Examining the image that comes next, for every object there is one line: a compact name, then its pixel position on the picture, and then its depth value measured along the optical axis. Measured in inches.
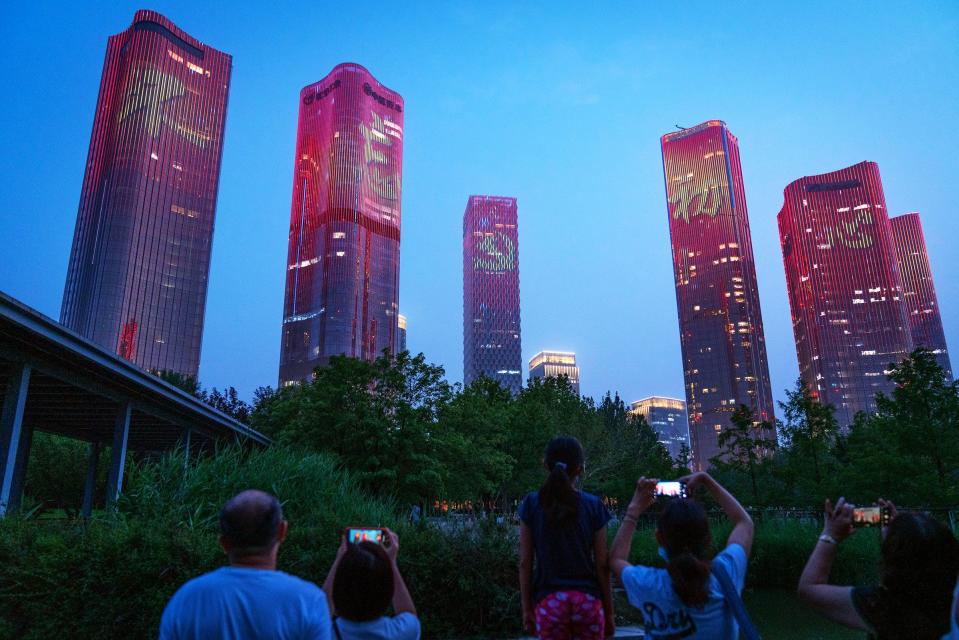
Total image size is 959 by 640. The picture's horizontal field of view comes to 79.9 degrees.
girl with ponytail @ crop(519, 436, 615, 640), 108.7
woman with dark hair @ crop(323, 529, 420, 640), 80.3
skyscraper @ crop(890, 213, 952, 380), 7424.2
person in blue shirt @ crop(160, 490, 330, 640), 72.1
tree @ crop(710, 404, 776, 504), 868.6
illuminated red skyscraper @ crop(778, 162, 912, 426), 6122.1
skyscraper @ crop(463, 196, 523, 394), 6811.0
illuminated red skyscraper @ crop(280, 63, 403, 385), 5068.9
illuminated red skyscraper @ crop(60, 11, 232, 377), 4148.6
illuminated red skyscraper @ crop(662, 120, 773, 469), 6235.2
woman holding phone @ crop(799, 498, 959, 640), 71.8
